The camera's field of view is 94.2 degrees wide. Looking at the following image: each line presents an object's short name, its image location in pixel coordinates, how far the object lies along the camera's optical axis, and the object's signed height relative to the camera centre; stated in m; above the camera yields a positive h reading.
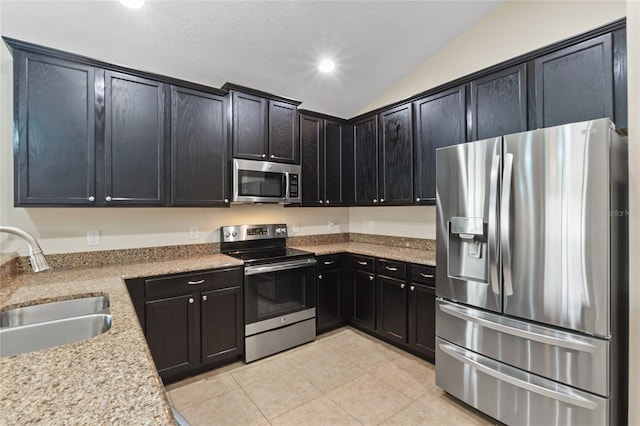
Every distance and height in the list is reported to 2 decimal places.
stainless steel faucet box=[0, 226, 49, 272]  1.28 -0.16
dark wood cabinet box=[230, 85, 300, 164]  2.86 +0.87
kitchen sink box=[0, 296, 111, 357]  1.31 -0.52
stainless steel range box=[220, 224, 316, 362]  2.70 -0.75
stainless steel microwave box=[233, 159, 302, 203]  2.81 +0.32
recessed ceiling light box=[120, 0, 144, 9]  1.97 +1.42
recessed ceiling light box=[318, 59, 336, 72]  2.99 +1.52
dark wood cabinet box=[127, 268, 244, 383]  2.26 -0.84
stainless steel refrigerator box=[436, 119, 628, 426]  1.52 -0.37
